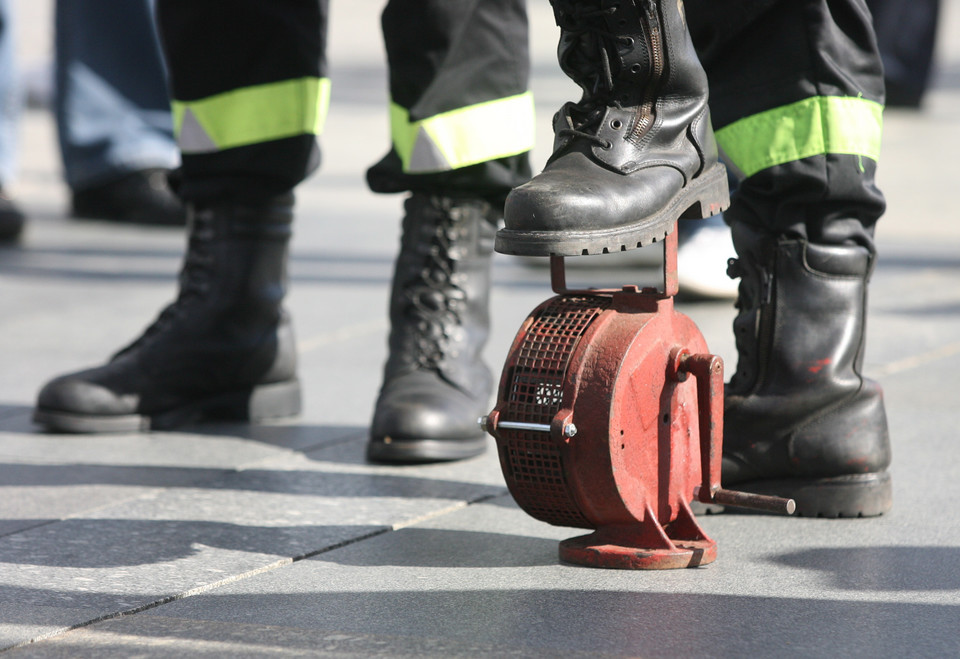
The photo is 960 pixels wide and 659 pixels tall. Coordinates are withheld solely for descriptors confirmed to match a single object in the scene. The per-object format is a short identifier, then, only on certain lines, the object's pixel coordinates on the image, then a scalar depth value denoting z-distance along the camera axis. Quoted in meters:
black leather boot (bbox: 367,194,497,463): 4.47
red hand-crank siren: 3.00
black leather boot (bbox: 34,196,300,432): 4.79
